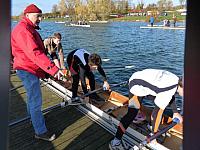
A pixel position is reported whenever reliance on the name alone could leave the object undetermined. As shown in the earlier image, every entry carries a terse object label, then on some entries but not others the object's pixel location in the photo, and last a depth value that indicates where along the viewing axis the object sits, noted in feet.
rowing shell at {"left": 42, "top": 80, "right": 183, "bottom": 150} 7.14
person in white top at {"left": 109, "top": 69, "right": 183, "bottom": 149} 6.08
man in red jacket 5.77
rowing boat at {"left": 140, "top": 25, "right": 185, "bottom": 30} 91.94
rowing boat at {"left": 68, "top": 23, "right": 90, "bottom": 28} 120.61
